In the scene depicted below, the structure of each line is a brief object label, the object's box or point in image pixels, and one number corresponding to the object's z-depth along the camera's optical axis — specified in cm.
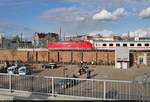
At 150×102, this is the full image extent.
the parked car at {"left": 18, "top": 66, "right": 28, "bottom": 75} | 1980
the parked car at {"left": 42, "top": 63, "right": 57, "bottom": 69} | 2752
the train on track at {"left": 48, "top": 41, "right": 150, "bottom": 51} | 3162
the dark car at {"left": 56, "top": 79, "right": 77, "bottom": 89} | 702
